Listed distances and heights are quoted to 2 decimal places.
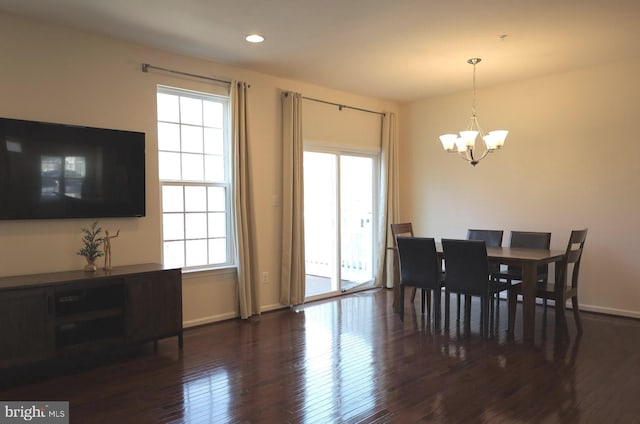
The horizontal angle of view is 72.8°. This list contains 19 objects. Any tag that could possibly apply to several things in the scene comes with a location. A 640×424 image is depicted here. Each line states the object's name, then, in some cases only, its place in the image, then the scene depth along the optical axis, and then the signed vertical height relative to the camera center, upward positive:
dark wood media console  3.04 -0.89
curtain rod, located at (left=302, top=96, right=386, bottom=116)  5.66 +1.30
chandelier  4.21 +0.59
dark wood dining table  3.93 -0.73
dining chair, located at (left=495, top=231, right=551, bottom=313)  4.60 -0.51
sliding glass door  6.00 -0.30
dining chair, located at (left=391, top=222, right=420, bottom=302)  5.07 -0.44
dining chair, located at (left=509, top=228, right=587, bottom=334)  4.12 -0.88
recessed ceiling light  3.98 +1.49
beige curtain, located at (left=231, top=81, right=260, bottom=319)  4.71 -0.03
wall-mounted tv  3.43 +0.24
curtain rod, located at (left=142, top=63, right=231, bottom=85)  4.18 +1.29
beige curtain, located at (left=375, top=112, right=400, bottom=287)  6.51 -0.12
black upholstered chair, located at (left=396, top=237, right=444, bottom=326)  4.42 -0.71
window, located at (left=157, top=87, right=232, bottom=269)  4.45 +0.23
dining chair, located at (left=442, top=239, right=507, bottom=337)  4.06 -0.71
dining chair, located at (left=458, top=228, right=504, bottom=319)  5.14 -0.45
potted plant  3.67 -0.40
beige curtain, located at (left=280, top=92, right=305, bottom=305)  5.21 -0.07
